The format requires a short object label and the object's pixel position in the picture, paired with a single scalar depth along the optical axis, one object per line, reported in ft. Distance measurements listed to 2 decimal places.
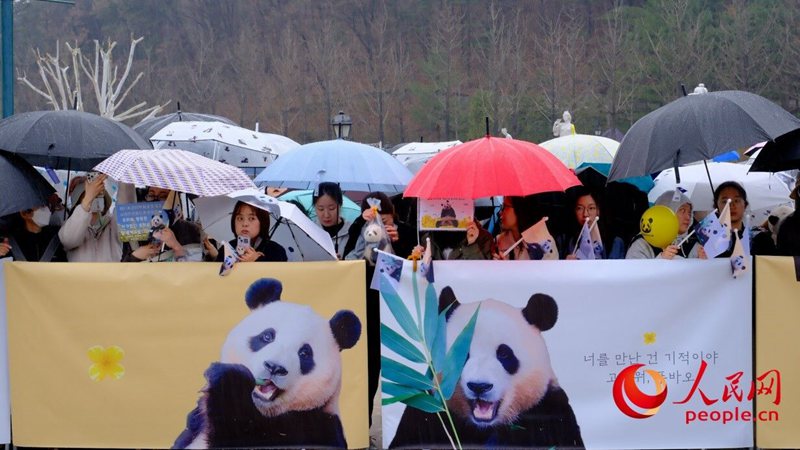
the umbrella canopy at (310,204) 30.50
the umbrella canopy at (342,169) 27.30
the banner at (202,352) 20.59
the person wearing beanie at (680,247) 20.74
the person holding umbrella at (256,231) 21.29
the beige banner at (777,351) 20.34
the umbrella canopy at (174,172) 19.85
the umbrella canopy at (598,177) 26.23
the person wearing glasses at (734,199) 23.77
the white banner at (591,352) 20.44
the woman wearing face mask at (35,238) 21.67
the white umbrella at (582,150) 29.17
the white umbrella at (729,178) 27.40
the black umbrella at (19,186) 20.27
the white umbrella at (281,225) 20.89
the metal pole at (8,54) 58.18
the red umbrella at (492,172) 20.27
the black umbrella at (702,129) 20.52
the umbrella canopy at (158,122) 46.85
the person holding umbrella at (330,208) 25.04
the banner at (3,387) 20.99
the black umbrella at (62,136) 21.22
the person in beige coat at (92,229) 21.45
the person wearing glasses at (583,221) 23.45
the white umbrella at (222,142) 39.17
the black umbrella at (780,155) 22.25
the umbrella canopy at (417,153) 49.08
